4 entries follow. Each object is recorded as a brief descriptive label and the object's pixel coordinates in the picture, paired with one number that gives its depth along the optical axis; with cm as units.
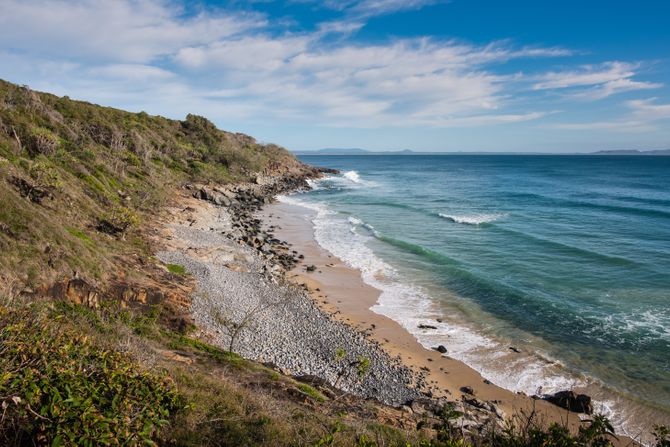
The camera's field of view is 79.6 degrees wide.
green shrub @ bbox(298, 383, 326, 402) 1063
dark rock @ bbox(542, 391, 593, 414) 1368
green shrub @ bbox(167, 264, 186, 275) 1920
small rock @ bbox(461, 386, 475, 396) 1475
